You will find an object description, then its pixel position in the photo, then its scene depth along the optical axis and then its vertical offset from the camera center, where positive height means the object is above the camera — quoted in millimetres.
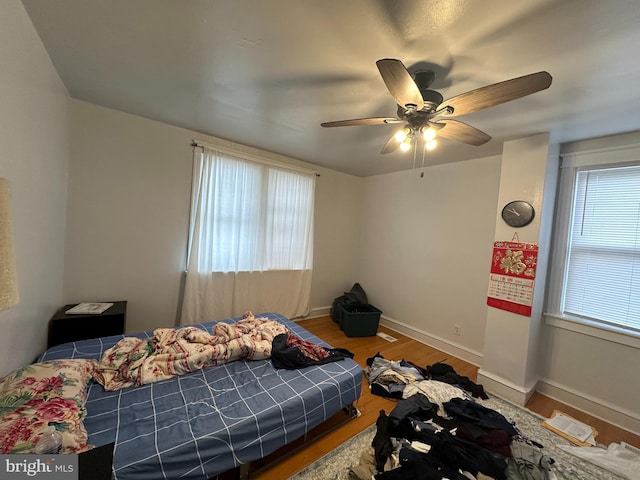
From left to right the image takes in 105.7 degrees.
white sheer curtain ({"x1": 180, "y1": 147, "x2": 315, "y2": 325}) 2814 -181
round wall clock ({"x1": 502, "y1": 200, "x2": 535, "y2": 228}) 2193 +307
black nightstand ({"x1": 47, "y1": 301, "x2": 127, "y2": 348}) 1942 -941
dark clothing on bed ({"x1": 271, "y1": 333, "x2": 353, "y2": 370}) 1812 -979
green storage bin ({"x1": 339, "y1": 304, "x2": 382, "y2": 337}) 3381 -1251
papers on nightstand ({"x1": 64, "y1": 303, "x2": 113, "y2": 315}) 2068 -846
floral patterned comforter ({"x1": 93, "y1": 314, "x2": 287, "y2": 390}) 1521 -935
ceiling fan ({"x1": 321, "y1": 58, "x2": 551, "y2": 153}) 1096 +752
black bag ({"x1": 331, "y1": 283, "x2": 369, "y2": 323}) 3816 -1071
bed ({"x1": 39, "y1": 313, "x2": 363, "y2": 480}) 1108 -1043
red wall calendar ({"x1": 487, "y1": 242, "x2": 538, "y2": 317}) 2182 -287
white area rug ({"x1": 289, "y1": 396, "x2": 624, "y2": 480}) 1465 -1445
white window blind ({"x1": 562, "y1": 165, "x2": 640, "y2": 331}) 2025 +40
